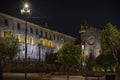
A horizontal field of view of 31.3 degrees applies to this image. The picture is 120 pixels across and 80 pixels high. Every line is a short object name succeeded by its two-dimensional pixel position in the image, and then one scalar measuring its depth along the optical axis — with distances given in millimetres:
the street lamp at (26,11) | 23168
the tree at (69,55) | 37472
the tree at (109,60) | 34076
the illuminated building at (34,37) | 55154
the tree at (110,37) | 47227
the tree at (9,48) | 35780
